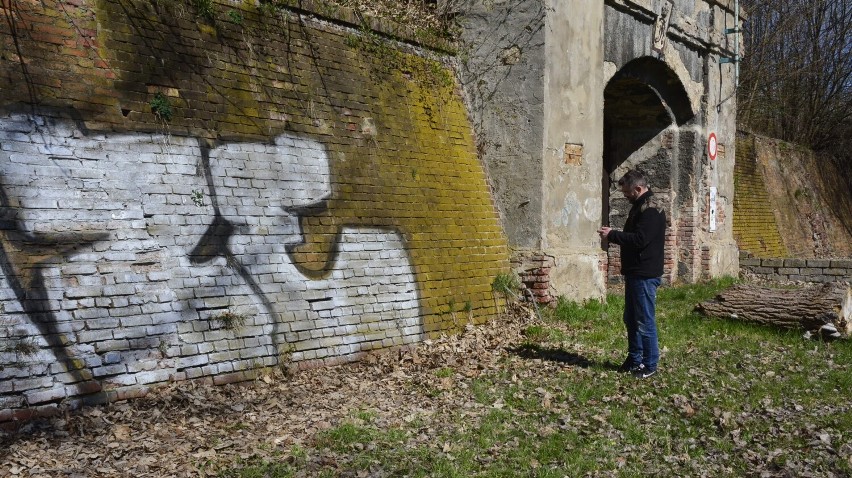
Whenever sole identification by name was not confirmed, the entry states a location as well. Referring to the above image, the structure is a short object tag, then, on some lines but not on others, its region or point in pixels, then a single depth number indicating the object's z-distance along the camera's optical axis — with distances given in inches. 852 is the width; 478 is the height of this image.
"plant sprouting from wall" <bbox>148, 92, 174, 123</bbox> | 255.6
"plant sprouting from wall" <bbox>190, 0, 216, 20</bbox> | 276.5
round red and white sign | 602.5
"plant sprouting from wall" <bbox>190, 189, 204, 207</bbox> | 260.4
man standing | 278.4
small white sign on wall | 613.0
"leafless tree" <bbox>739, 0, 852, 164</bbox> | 1016.9
